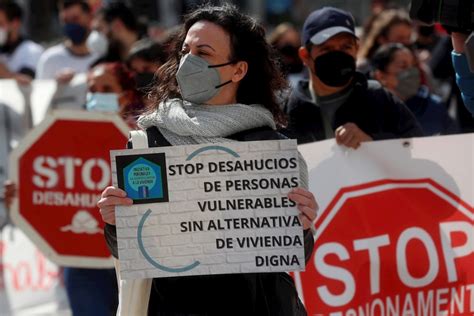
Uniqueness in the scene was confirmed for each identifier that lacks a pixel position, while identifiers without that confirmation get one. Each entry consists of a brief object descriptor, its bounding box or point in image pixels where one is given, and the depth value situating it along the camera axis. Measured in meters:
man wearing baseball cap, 7.00
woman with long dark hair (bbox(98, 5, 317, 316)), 4.97
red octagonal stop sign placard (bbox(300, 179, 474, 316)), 6.50
